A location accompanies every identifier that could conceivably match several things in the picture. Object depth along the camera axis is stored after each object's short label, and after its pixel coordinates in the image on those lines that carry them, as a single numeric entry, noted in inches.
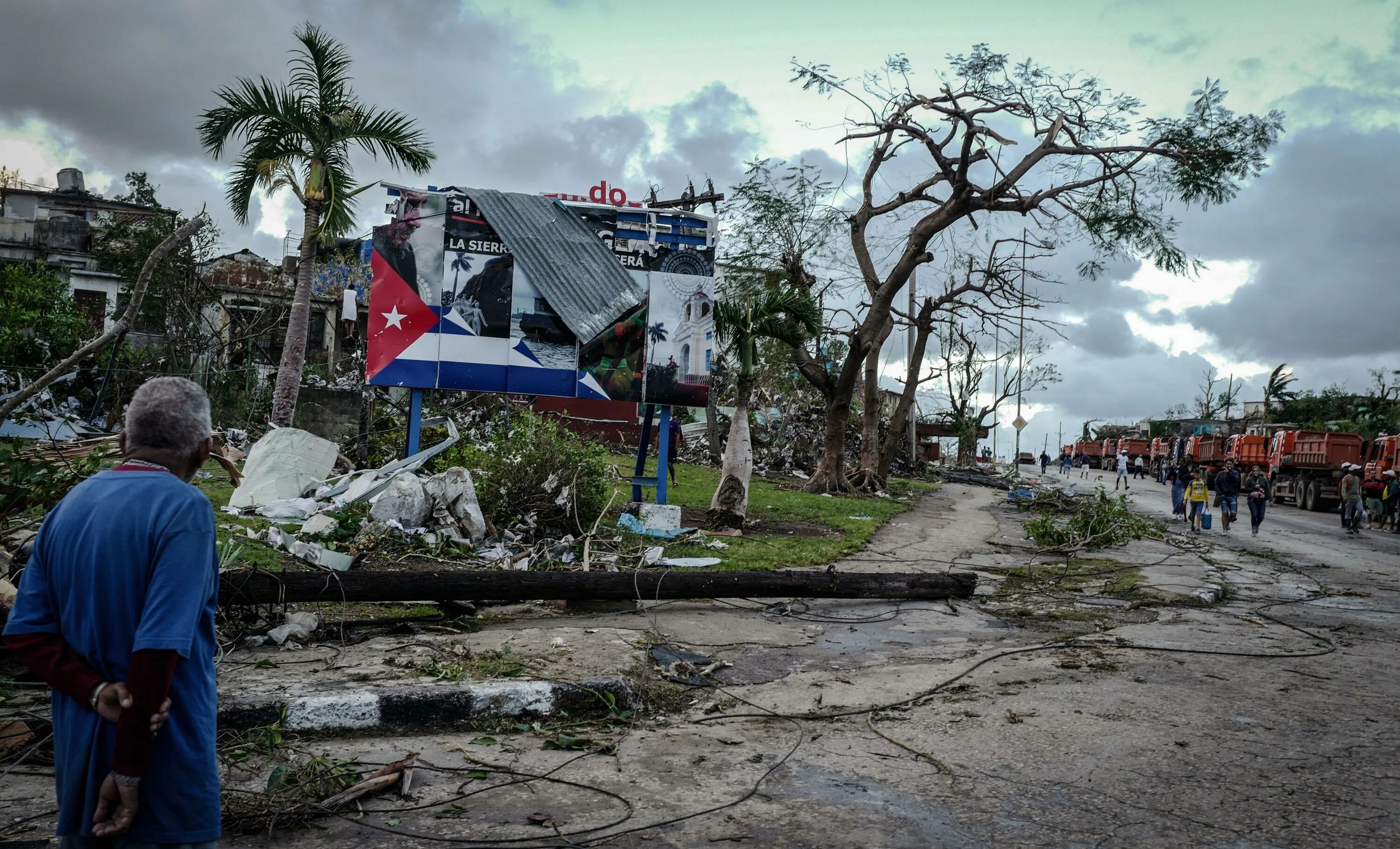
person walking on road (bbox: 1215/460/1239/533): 762.8
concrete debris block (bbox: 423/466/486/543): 392.5
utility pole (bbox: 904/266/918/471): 1581.0
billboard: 503.2
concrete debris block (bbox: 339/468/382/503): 409.7
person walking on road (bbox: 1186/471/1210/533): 783.1
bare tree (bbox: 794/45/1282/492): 756.6
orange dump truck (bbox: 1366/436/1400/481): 1047.6
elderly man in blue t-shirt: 84.3
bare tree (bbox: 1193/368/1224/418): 2997.0
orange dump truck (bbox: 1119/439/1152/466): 2522.1
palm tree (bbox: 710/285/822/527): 510.0
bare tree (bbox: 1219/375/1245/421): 2923.2
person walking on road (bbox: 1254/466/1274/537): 746.2
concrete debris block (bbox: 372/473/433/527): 385.7
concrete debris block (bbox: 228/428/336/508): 433.1
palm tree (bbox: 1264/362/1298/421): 2603.3
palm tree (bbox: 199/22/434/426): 574.2
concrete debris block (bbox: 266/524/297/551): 340.2
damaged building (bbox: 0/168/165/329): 1238.3
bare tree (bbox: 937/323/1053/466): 1951.3
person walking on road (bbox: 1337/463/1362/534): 842.8
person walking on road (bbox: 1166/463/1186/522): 872.3
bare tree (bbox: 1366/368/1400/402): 2123.5
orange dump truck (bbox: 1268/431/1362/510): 1160.2
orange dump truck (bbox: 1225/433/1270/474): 1445.6
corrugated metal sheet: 517.0
